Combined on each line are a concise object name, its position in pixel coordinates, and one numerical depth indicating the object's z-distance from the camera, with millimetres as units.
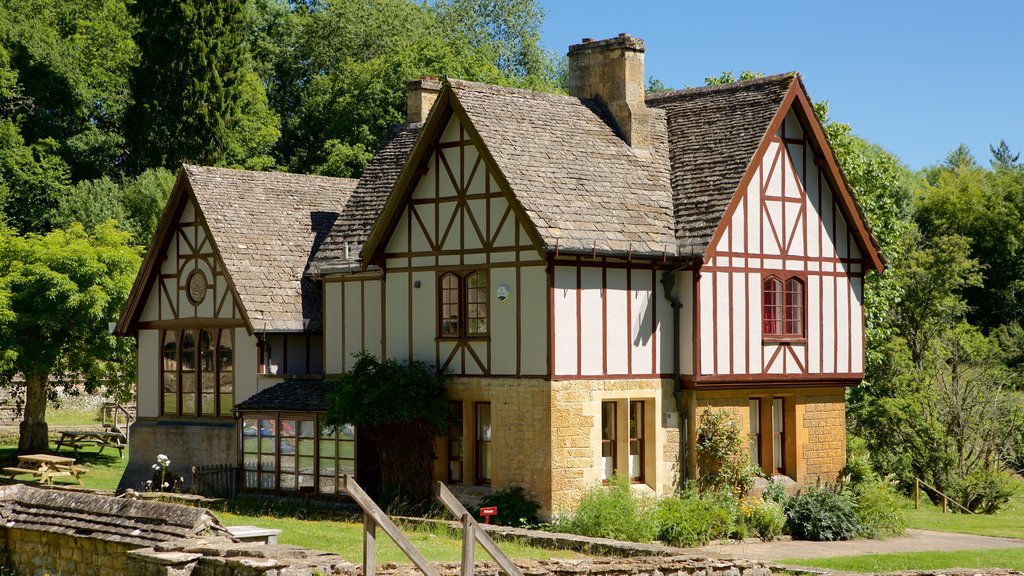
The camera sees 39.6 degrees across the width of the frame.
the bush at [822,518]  26266
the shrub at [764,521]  25891
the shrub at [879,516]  26859
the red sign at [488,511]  22467
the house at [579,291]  25438
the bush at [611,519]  23859
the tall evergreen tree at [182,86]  56438
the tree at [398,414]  26406
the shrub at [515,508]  24859
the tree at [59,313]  35875
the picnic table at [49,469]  32344
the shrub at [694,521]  24438
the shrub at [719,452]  26703
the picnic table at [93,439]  38594
